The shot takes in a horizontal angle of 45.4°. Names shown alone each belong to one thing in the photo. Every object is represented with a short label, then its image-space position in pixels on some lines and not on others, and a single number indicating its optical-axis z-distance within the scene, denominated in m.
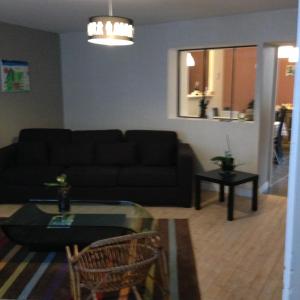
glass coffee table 2.96
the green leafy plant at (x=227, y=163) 4.04
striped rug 2.51
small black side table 3.80
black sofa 4.24
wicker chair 1.95
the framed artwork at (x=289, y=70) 8.03
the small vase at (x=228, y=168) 4.05
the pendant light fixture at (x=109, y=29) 2.55
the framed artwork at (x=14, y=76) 4.77
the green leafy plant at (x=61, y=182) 3.21
